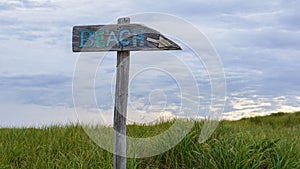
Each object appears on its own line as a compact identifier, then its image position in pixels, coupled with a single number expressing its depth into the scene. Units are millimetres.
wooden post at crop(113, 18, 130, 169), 5418
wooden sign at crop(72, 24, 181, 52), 5309
